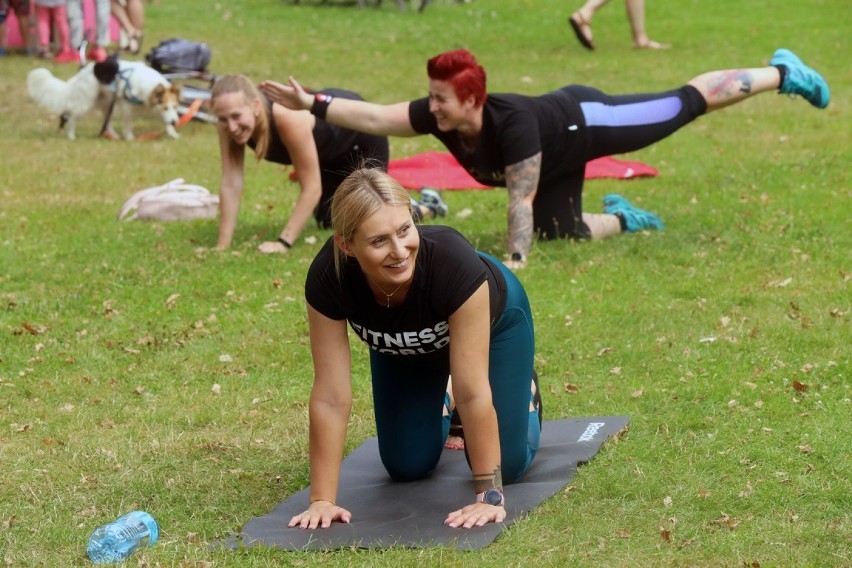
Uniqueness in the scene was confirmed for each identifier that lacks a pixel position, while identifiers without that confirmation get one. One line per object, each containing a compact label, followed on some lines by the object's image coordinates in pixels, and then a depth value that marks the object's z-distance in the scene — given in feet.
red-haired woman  49.73
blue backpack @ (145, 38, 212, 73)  95.14
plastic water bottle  27.04
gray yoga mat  27.63
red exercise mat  69.00
